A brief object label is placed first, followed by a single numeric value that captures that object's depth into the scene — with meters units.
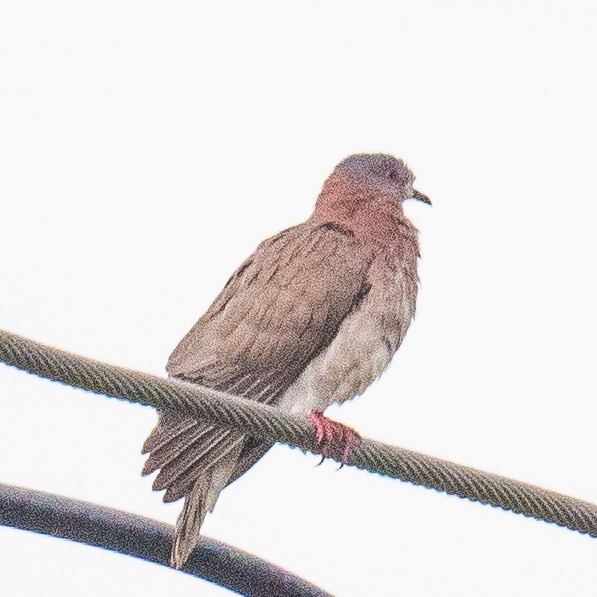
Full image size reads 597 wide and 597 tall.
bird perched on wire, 10.90
